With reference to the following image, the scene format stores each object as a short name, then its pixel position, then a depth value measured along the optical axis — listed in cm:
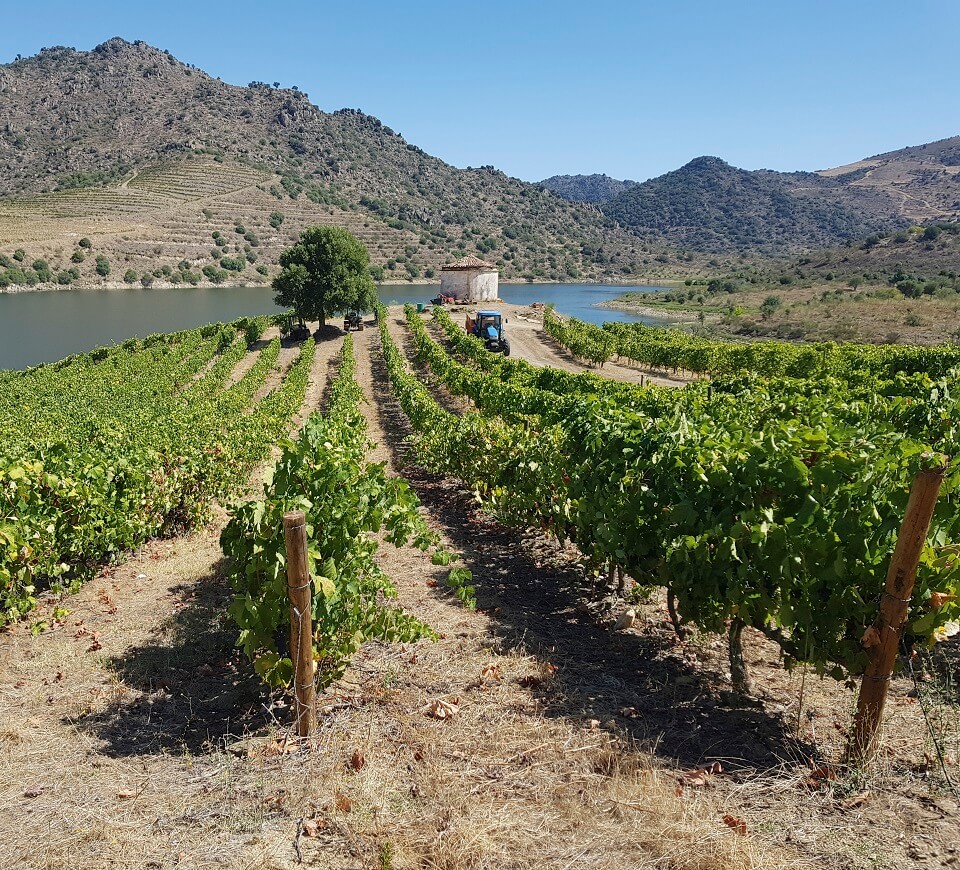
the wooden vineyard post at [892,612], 338
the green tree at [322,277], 4247
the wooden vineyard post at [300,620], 397
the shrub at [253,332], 4297
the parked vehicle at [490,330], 3478
